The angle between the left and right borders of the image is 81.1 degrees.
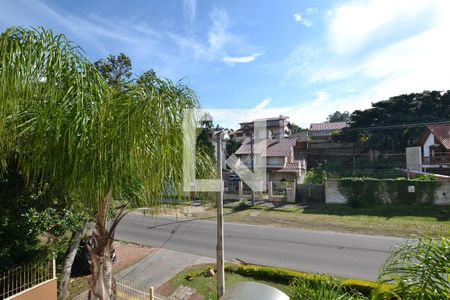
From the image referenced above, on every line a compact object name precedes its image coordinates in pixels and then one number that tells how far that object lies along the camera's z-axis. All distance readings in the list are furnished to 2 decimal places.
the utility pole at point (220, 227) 5.07
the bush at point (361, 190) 16.89
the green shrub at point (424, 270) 1.92
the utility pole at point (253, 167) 18.50
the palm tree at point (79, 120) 2.70
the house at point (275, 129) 30.30
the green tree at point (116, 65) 9.14
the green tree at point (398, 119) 27.19
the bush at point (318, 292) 2.53
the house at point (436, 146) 22.42
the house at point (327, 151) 30.80
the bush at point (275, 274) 6.60
